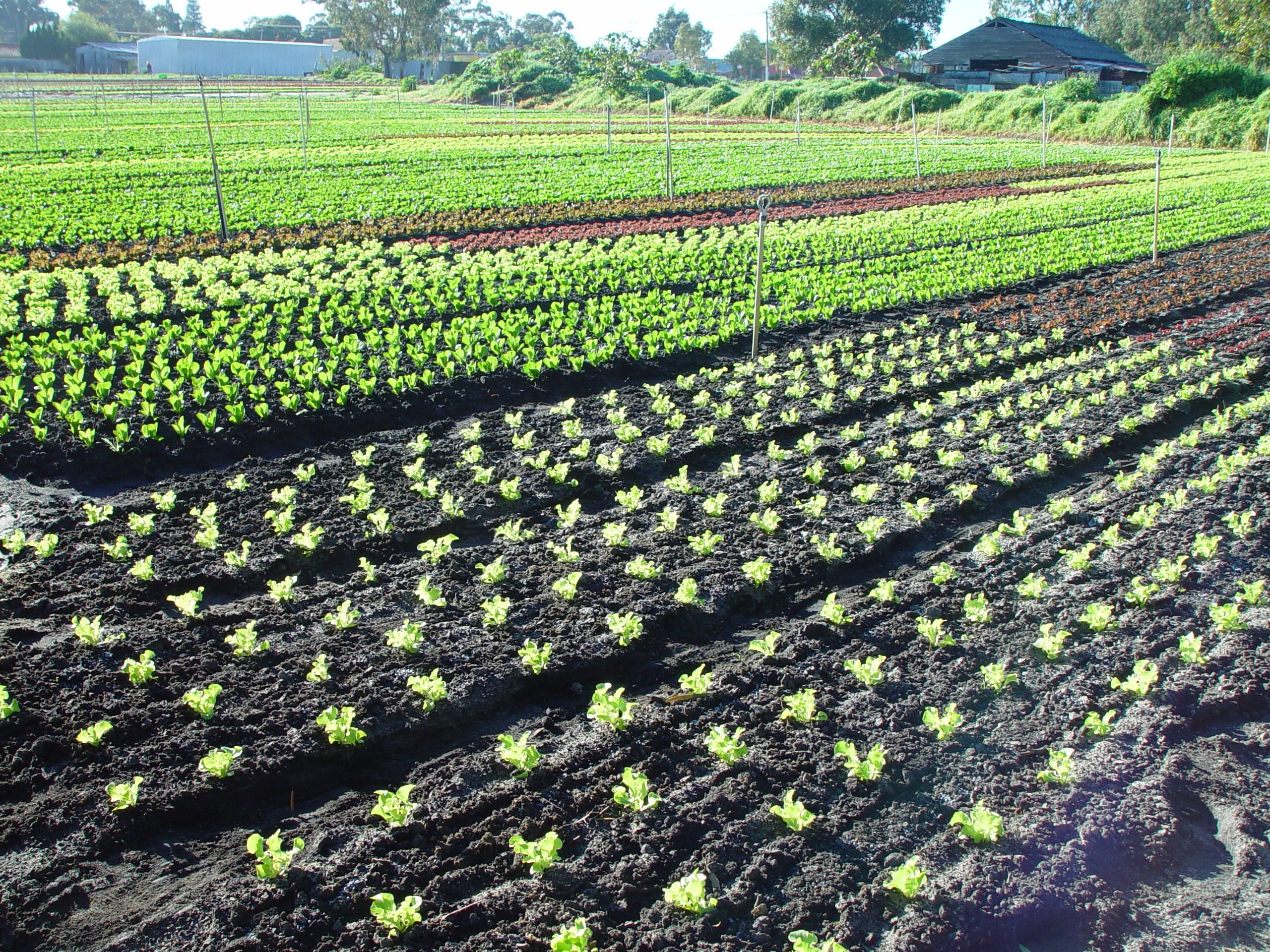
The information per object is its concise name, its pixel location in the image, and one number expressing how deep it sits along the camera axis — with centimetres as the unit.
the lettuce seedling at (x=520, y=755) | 447
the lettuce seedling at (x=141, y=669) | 498
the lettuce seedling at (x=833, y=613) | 565
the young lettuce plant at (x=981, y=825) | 401
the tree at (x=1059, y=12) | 10888
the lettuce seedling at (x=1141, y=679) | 490
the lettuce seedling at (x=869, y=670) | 509
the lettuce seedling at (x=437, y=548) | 627
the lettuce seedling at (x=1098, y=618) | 552
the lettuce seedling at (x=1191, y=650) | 517
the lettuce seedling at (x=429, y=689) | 490
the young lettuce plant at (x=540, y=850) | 391
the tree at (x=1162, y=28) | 7525
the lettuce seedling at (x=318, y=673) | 498
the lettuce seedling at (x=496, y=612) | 556
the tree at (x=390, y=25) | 10469
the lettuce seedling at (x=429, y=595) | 579
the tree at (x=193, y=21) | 17162
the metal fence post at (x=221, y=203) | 1544
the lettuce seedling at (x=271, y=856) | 384
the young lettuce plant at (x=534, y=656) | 517
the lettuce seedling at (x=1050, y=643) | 527
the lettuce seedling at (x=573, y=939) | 349
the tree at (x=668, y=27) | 15612
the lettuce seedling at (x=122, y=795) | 416
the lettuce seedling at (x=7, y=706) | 467
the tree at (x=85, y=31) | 10425
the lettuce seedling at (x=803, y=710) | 481
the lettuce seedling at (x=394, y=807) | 414
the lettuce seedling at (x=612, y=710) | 476
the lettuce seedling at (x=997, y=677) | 500
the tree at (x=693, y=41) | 14538
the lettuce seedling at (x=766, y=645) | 537
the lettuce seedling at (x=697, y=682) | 501
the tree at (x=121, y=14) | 14675
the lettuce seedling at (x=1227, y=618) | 546
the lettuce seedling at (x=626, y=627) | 545
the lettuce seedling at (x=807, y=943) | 345
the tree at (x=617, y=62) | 5188
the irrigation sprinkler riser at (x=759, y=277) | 970
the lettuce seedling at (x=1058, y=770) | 434
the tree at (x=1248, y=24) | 4706
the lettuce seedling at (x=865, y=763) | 438
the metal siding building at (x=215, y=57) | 9194
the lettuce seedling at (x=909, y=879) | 377
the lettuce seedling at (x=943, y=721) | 463
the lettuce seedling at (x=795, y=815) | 410
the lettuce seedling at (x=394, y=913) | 361
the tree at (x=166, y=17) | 16238
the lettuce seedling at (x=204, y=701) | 476
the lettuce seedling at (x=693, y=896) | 367
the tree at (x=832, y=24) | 7438
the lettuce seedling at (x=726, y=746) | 451
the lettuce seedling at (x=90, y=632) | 527
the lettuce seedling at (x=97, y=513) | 675
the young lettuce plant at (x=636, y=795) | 422
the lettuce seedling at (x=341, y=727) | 460
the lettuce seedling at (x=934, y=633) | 544
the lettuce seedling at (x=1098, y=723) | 463
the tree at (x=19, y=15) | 12938
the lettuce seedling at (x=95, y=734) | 449
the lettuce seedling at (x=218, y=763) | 434
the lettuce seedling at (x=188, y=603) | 557
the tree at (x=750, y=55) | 12162
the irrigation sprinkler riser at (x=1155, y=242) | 1540
